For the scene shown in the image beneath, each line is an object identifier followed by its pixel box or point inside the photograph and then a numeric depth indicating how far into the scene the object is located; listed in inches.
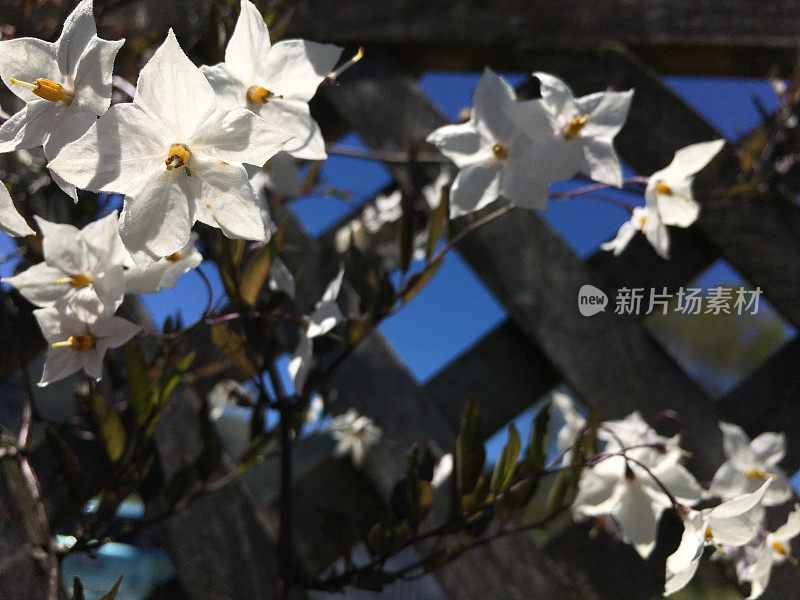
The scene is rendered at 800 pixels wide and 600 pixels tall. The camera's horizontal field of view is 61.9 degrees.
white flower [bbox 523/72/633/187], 4.9
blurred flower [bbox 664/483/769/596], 4.7
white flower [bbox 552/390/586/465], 8.1
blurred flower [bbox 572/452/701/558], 5.9
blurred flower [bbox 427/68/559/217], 4.9
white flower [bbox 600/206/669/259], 5.7
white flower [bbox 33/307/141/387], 4.4
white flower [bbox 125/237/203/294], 4.3
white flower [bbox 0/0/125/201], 3.7
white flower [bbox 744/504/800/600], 6.0
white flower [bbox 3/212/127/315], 4.3
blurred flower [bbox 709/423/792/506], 6.8
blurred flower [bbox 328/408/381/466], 9.6
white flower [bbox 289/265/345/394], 4.9
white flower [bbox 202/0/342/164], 4.2
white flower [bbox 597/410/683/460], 6.6
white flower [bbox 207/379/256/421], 10.2
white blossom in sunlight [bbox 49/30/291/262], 3.4
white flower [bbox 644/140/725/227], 5.6
